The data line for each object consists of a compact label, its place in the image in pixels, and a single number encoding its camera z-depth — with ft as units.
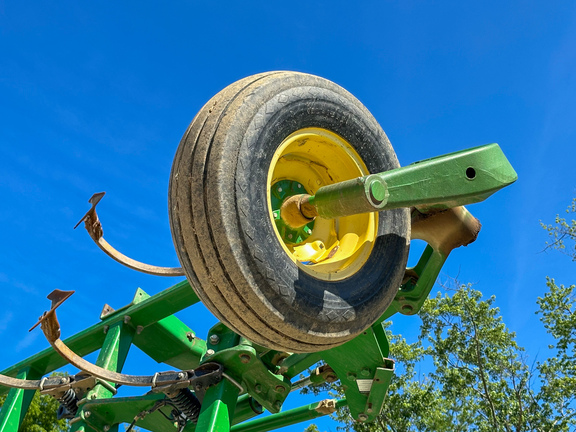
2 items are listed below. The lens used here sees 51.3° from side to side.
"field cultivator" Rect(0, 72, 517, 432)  8.84
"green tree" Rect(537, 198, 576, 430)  49.21
